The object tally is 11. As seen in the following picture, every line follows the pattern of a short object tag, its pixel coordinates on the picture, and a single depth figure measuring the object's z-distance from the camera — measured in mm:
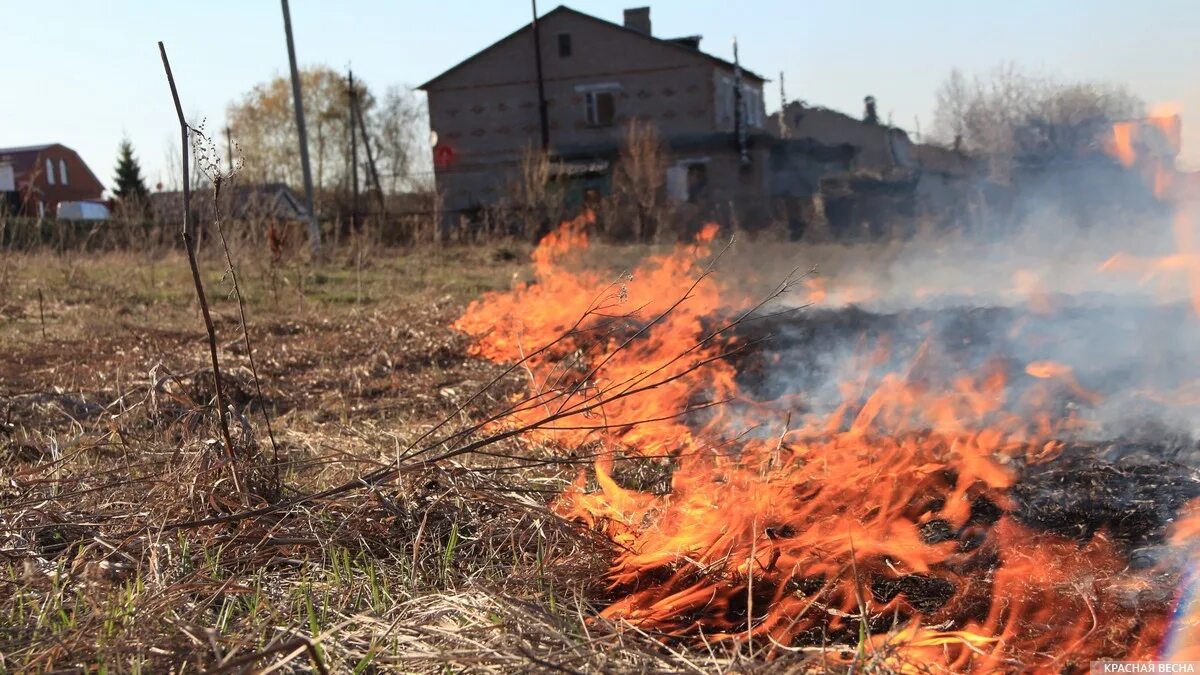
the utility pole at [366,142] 43125
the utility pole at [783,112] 47594
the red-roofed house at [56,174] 48031
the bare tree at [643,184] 24547
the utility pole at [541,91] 35625
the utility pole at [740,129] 34625
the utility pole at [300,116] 20062
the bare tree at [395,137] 59188
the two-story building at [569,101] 35875
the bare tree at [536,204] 24000
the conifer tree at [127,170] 50656
